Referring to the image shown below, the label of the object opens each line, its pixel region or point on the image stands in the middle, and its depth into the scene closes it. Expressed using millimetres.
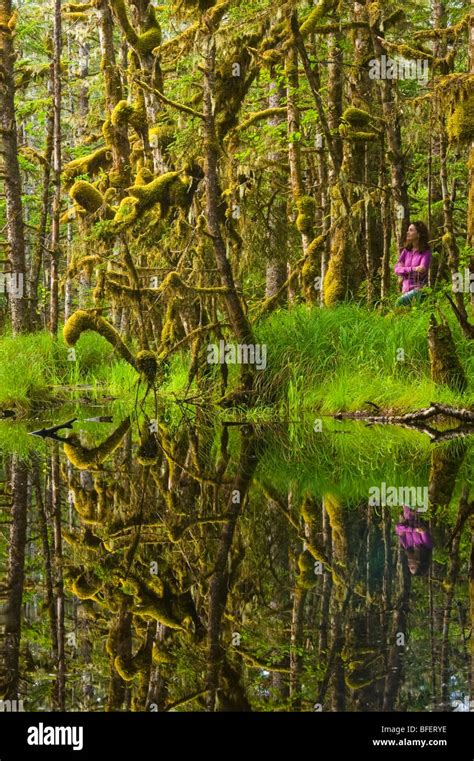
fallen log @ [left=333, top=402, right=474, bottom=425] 11745
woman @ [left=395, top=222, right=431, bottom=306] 14836
